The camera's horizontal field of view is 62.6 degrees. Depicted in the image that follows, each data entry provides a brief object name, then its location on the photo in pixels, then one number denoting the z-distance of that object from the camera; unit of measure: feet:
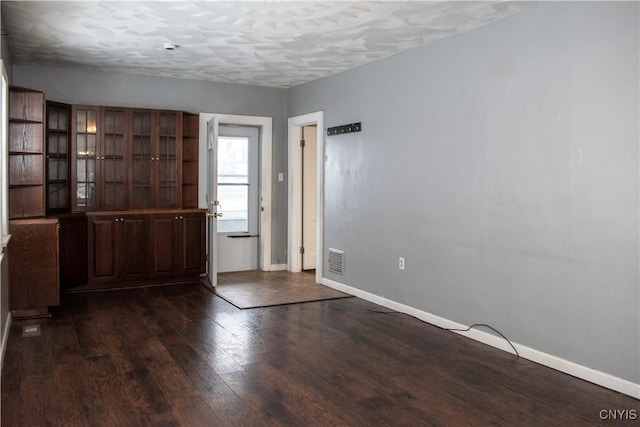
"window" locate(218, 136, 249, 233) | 23.26
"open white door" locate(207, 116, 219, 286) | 19.52
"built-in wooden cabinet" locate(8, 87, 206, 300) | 17.97
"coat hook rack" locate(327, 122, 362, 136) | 18.37
